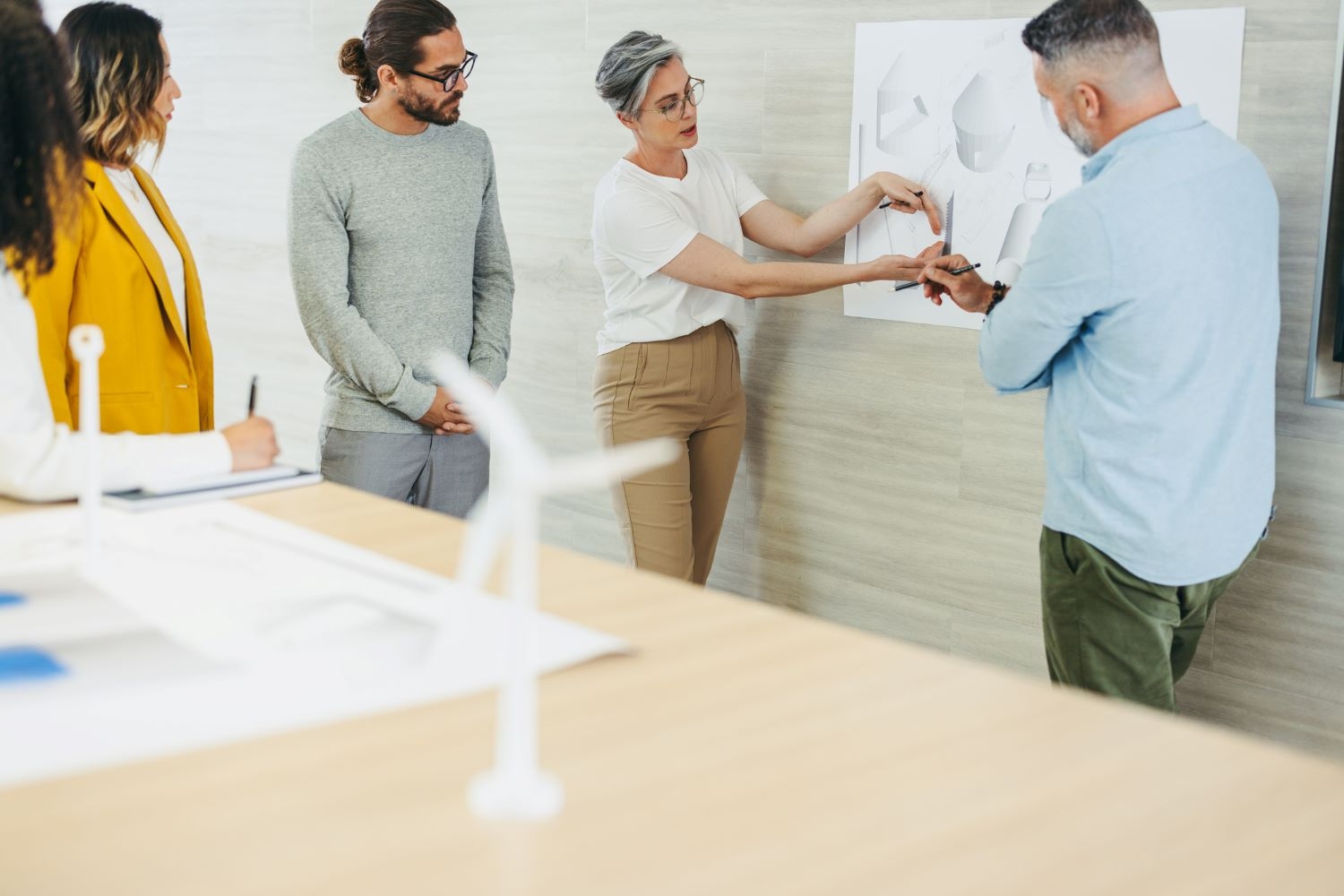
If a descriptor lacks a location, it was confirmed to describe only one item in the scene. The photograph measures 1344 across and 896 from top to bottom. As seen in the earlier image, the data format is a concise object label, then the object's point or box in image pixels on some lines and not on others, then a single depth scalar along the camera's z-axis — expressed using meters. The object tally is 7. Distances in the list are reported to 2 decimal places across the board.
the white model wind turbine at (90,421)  1.48
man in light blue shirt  2.12
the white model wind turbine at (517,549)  0.91
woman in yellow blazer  2.33
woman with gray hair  3.08
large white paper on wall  2.91
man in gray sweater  2.91
